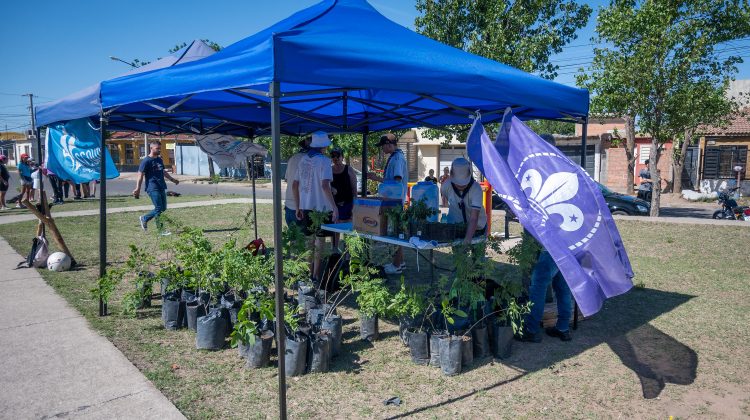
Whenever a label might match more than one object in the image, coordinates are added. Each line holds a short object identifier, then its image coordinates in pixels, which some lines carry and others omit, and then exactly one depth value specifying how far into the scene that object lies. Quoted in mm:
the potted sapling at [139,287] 5129
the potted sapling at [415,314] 4094
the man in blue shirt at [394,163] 6758
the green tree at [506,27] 12906
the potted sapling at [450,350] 3949
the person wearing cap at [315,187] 5926
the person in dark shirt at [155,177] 9375
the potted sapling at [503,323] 4207
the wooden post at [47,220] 7109
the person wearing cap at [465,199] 4742
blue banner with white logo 6250
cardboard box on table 5117
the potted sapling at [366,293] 4176
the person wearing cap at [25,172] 14086
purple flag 3531
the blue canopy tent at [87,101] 4965
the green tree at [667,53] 11930
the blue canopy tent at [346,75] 3143
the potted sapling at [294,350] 3885
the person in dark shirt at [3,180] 14511
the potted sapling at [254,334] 3717
